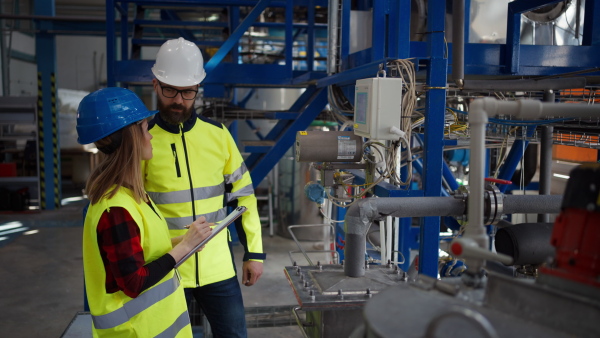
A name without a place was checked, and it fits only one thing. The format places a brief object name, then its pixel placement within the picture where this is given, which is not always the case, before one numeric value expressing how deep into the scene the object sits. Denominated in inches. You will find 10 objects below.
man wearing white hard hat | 100.0
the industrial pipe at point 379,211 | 85.4
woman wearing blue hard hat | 70.6
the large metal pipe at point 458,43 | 99.1
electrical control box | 98.8
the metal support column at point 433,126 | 100.4
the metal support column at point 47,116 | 358.9
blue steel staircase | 182.1
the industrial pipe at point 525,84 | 124.9
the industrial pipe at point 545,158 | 148.6
